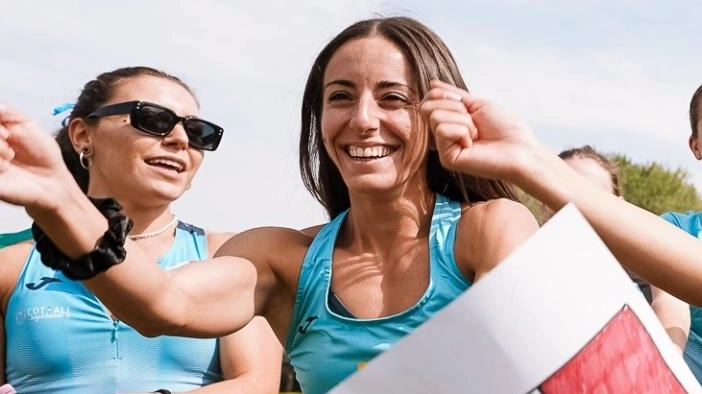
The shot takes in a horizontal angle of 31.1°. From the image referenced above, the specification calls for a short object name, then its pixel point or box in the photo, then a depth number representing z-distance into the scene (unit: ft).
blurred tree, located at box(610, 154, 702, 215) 114.83
